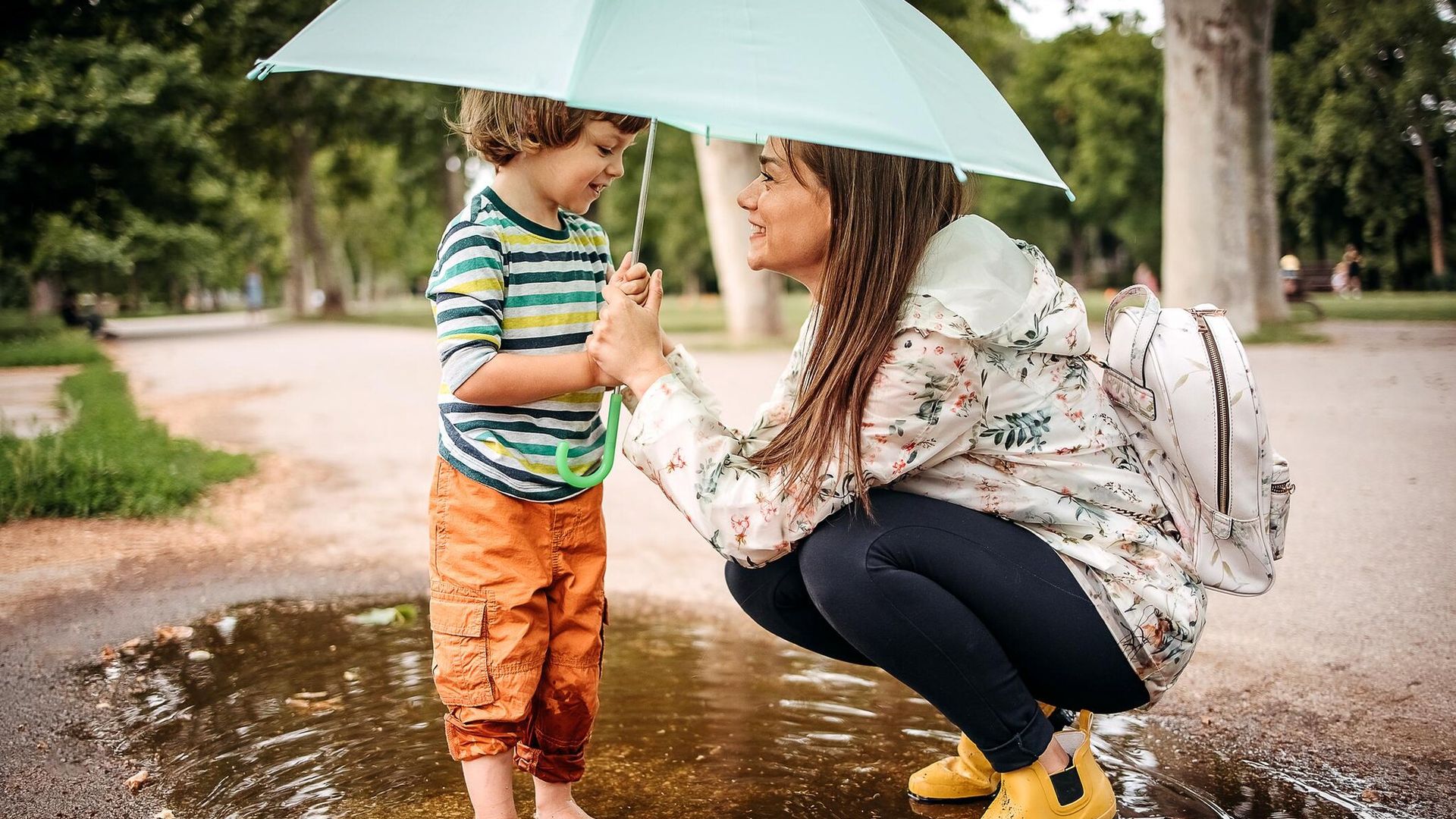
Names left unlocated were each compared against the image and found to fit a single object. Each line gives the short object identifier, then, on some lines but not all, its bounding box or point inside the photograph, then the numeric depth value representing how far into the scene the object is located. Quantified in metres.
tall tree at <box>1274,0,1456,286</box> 15.98
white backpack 2.20
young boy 2.22
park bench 20.77
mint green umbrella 1.95
